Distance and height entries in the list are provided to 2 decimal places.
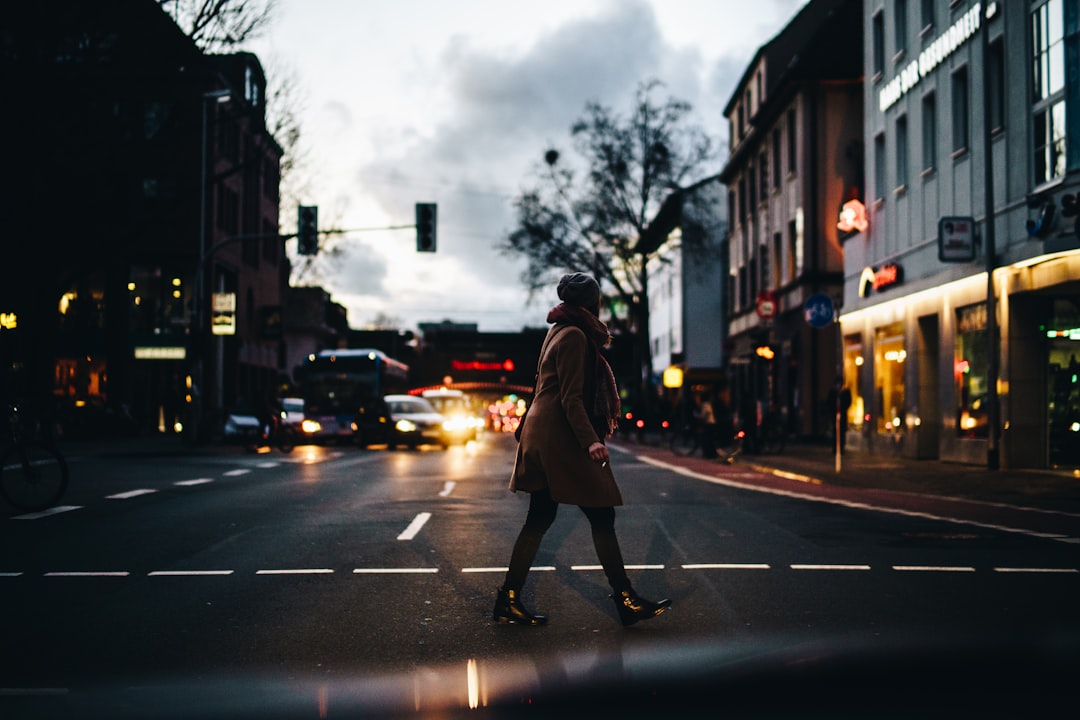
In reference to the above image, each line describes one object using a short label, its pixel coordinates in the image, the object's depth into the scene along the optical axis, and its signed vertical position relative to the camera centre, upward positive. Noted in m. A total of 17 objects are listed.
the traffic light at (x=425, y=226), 31.61 +3.95
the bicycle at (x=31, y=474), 12.99 -0.85
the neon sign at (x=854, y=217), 31.50 +4.13
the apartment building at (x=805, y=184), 40.97 +6.61
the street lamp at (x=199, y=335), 34.38 +1.43
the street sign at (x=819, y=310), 23.89 +1.43
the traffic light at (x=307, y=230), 31.56 +3.88
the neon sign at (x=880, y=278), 28.61 +2.48
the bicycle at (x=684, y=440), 33.25 -1.37
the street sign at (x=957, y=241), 23.39 +2.62
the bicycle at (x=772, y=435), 31.67 -1.15
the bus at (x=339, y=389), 41.50 +0.00
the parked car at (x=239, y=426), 40.19 -1.15
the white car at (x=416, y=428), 36.41 -1.10
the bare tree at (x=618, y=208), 52.06 +7.44
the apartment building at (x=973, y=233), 20.80 +2.81
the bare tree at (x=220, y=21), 27.42 +7.78
